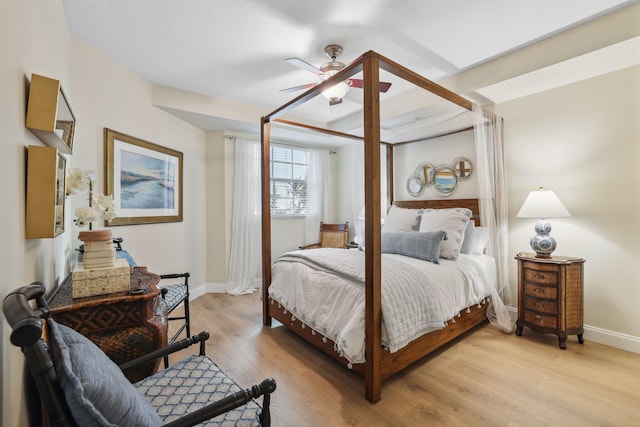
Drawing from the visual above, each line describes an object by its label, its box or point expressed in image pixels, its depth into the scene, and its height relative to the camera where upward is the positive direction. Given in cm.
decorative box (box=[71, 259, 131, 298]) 134 -31
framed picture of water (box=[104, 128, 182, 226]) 285 +43
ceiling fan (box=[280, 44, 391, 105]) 246 +128
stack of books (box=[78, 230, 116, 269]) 144 -17
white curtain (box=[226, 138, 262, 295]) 415 -8
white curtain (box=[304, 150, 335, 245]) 500 +43
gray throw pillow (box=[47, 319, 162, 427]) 66 -43
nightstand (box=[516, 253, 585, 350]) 246 -74
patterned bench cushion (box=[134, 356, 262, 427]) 109 -76
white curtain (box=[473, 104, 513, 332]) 292 +21
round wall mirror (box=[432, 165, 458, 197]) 364 +46
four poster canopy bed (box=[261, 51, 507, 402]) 182 -54
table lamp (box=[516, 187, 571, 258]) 252 +1
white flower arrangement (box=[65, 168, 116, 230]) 157 +8
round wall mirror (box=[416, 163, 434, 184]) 388 +61
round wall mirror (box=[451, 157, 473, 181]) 351 +60
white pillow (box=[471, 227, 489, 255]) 311 -31
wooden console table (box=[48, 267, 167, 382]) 127 -50
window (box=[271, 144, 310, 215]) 473 +63
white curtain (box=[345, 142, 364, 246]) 368 +34
